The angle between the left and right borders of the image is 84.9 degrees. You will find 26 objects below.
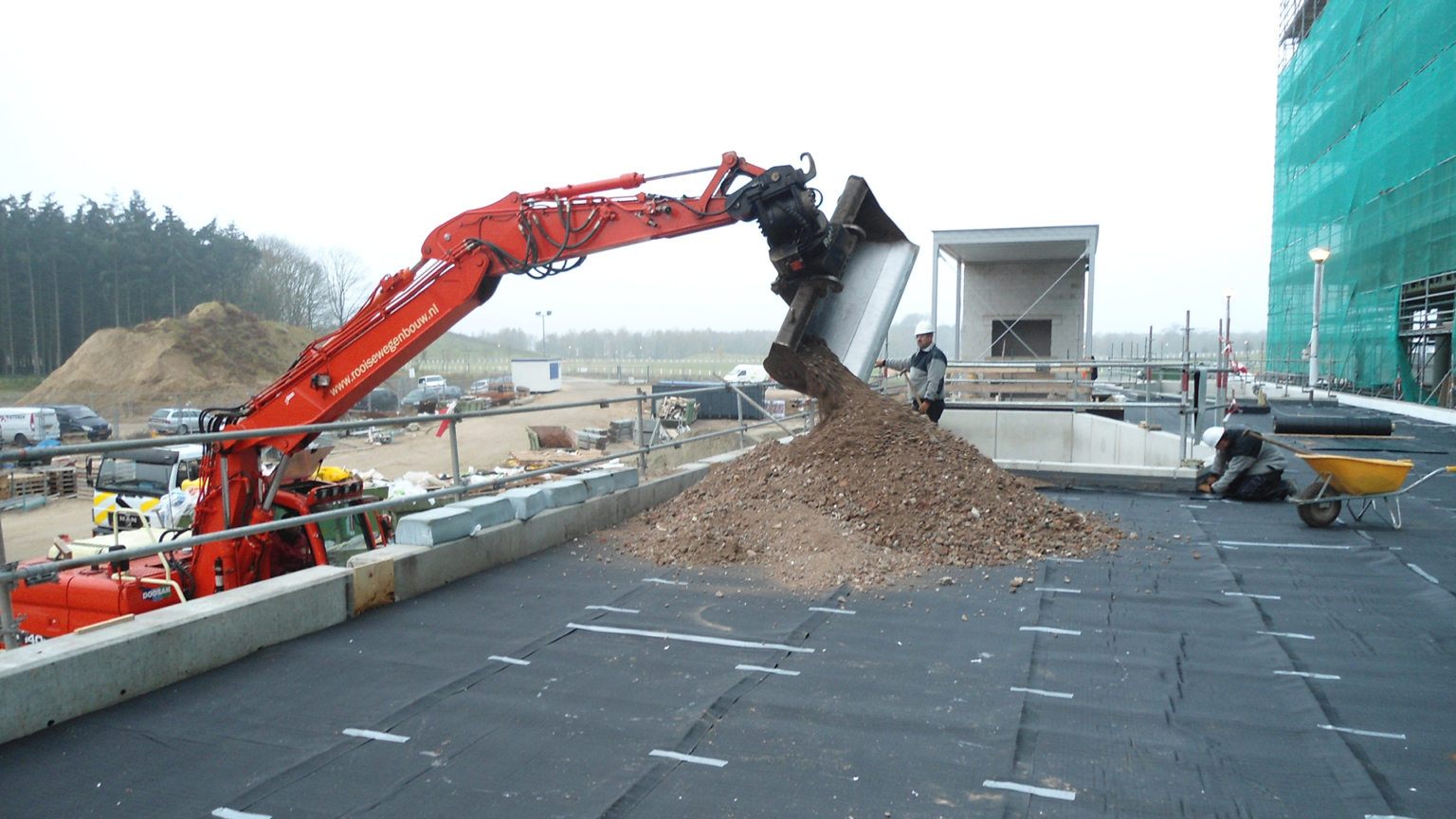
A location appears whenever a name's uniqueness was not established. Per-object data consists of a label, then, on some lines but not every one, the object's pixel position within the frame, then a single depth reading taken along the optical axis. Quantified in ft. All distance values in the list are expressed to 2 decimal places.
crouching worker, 26.11
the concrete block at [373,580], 15.08
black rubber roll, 37.17
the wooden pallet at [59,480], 61.87
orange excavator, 18.85
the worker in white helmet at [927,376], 30.86
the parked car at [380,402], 120.26
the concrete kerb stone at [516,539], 16.44
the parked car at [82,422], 93.20
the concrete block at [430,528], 16.88
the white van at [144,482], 35.55
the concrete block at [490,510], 18.43
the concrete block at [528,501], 19.58
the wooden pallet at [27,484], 58.18
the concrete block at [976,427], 45.93
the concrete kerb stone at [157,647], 10.24
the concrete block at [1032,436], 46.98
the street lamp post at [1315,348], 73.91
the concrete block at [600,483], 22.48
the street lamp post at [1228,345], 69.81
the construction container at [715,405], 100.42
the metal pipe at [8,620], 10.55
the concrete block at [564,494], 20.94
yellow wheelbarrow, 21.49
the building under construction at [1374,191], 61.93
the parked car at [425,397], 118.73
